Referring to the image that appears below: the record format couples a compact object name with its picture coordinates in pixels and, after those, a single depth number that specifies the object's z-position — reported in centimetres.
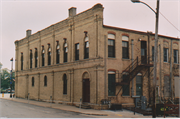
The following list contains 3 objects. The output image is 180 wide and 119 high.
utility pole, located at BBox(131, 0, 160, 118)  1602
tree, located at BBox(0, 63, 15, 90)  10515
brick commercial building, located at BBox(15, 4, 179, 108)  2511
